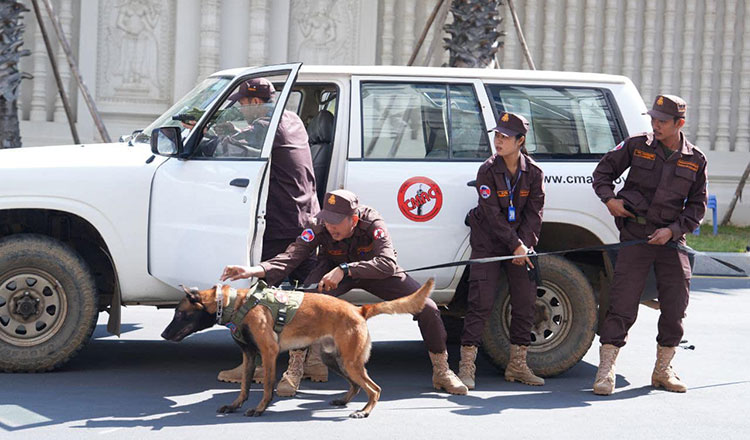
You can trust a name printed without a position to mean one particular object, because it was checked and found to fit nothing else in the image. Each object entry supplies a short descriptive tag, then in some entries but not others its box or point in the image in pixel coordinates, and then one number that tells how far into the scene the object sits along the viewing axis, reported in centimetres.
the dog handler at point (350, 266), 651
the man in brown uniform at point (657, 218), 695
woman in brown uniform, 697
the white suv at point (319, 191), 670
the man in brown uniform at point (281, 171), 693
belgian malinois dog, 600
